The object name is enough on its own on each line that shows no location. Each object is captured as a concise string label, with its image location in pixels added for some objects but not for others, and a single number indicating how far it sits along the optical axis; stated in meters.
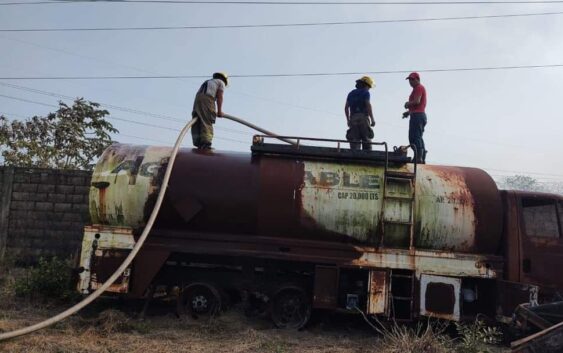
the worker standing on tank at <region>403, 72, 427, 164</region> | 8.78
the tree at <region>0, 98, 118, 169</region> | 17.83
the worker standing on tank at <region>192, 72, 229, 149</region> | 8.09
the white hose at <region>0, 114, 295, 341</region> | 5.30
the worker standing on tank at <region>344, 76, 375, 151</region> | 8.73
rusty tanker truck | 6.86
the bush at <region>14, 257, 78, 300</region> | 7.42
